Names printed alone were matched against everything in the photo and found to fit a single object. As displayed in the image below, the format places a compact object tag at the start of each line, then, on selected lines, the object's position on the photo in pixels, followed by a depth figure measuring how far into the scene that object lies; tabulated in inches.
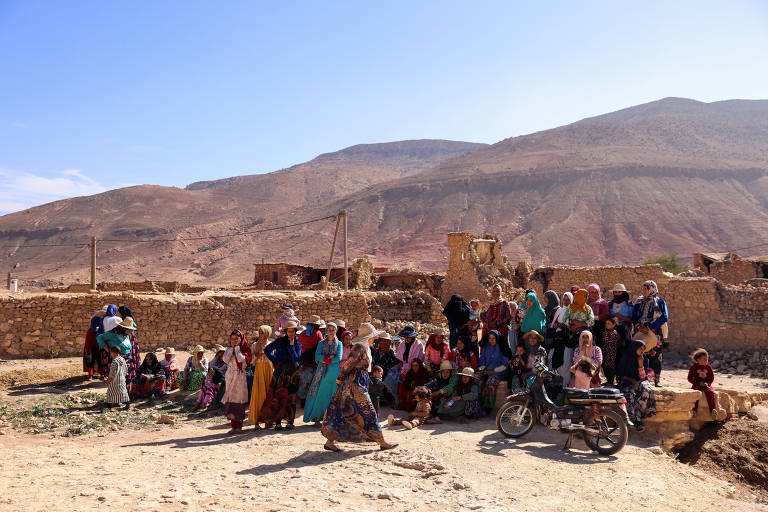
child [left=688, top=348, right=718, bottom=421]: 309.4
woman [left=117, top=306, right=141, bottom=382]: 347.3
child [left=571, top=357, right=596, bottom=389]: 276.4
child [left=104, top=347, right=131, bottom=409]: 329.1
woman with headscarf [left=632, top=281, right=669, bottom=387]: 312.7
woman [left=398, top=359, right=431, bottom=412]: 321.7
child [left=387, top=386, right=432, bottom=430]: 292.7
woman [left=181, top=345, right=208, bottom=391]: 362.6
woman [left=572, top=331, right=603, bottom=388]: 281.9
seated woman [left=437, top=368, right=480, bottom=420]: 303.6
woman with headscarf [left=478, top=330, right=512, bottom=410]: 313.4
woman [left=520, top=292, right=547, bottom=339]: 323.0
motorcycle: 252.4
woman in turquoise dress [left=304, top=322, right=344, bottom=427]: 277.7
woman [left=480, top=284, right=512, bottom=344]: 345.1
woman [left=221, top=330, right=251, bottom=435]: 282.2
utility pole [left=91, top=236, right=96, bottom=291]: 760.0
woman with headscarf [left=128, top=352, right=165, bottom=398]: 351.9
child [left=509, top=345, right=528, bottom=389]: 307.7
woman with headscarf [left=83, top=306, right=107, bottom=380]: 375.9
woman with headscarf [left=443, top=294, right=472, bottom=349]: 347.4
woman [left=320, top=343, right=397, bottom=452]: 239.9
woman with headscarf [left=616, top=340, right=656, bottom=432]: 284.7
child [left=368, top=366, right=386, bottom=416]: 289.6
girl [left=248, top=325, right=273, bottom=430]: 286.5
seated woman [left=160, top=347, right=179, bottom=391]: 367.8
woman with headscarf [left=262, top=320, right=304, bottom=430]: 284.0
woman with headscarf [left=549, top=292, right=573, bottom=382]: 306.8
